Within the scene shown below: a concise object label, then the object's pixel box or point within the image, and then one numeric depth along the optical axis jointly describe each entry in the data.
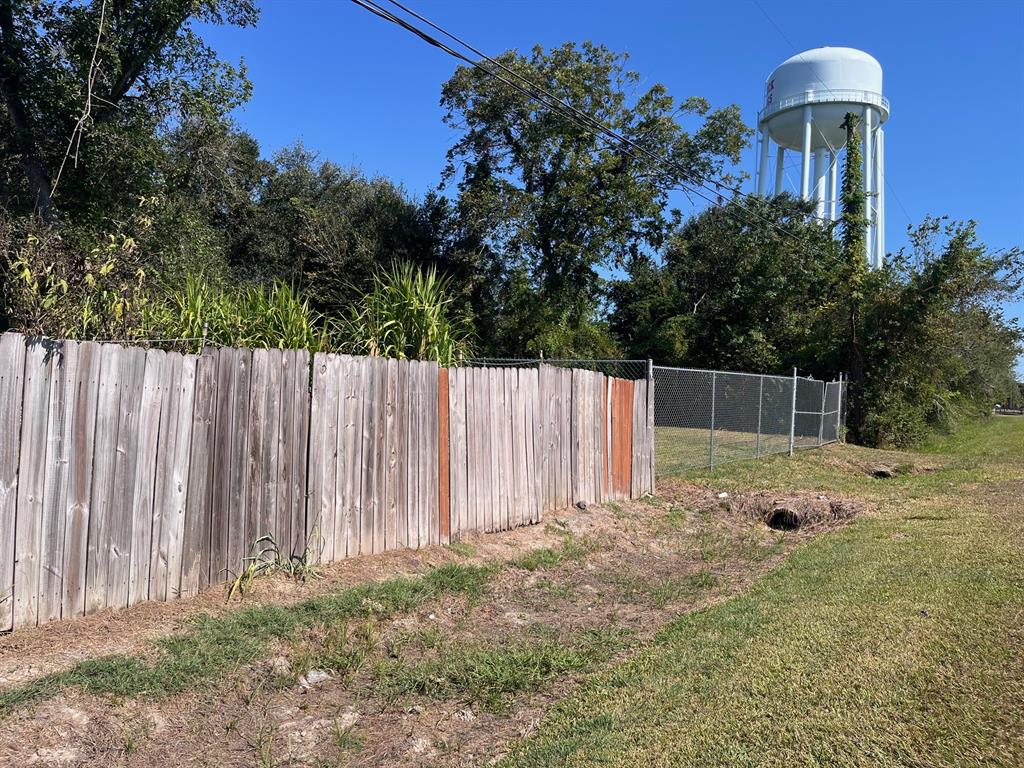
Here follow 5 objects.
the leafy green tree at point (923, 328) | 18.33
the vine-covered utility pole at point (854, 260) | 20.22
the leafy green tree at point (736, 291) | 25.41
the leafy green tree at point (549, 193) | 24.39
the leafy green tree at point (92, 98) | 11.55
